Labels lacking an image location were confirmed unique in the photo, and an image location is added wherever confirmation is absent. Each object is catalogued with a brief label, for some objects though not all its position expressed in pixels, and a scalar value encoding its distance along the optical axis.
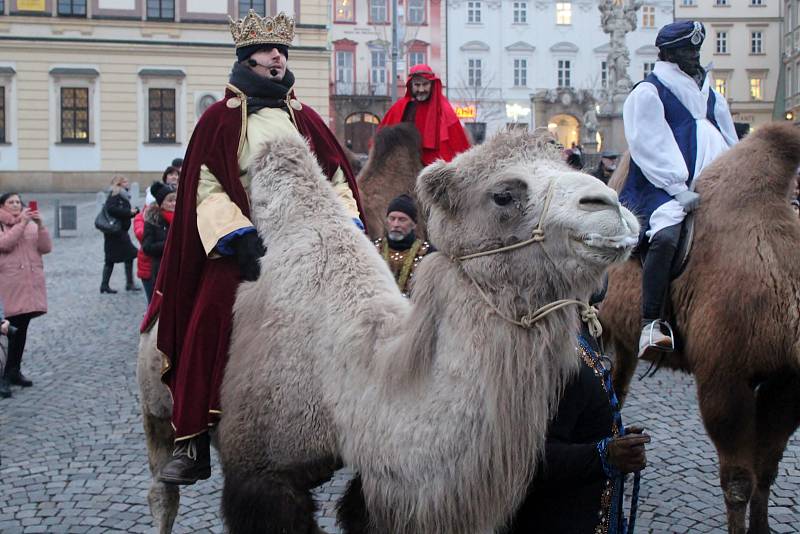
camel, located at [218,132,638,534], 2.59
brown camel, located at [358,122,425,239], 7.52
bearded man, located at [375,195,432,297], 6.16
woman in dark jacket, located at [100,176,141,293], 14.98
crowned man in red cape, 3.48
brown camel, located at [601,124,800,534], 4.34
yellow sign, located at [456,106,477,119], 53.69
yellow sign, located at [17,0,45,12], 39.81
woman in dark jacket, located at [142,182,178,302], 10.13
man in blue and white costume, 4.88
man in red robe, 7.46
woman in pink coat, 8.86
